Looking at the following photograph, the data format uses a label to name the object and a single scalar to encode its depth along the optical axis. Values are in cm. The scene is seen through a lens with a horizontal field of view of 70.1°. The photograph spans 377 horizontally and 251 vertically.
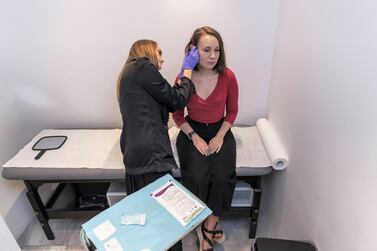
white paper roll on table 156
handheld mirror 175
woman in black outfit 127
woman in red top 150
